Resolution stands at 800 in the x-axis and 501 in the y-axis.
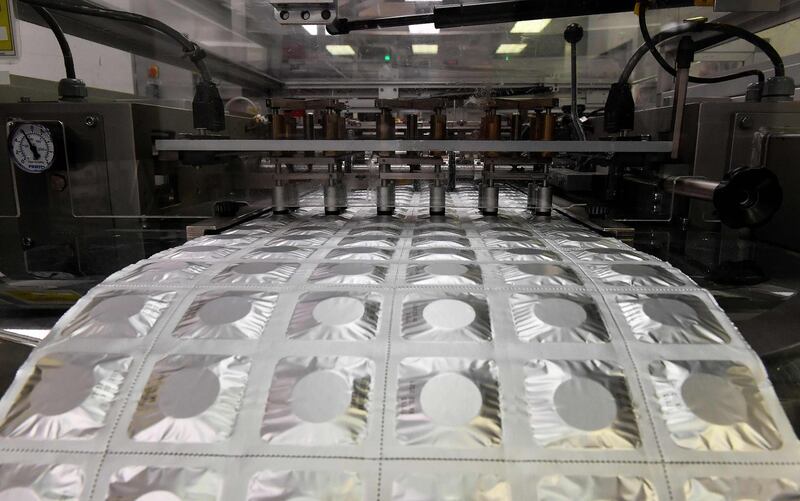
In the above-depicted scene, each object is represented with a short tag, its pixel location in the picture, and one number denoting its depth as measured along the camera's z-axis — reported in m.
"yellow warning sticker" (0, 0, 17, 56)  0.47
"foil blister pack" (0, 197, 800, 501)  0.20
